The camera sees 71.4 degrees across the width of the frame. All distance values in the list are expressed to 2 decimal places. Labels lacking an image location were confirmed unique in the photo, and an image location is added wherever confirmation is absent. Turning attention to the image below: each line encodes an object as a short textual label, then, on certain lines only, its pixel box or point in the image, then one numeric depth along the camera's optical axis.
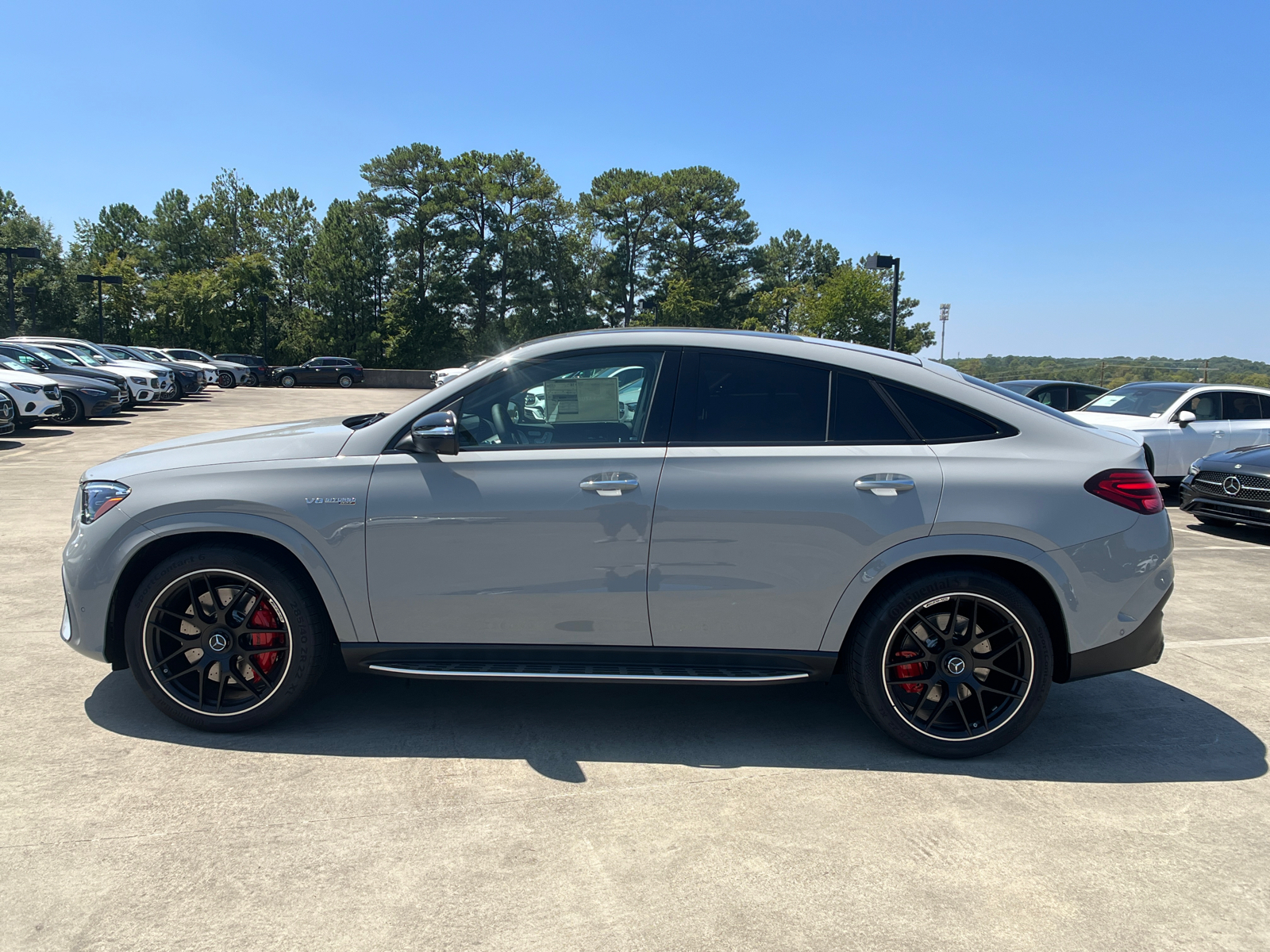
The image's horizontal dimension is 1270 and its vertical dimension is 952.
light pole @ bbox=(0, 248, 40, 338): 29.64
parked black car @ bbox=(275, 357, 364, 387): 51.00
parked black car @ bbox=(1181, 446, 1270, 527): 8.88
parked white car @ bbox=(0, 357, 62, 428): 16.80
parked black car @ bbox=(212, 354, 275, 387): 50.94
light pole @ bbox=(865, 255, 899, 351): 23.56
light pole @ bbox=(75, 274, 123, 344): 43.06
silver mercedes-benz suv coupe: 3.62
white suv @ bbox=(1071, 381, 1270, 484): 11.50
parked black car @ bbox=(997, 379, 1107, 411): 15.89
